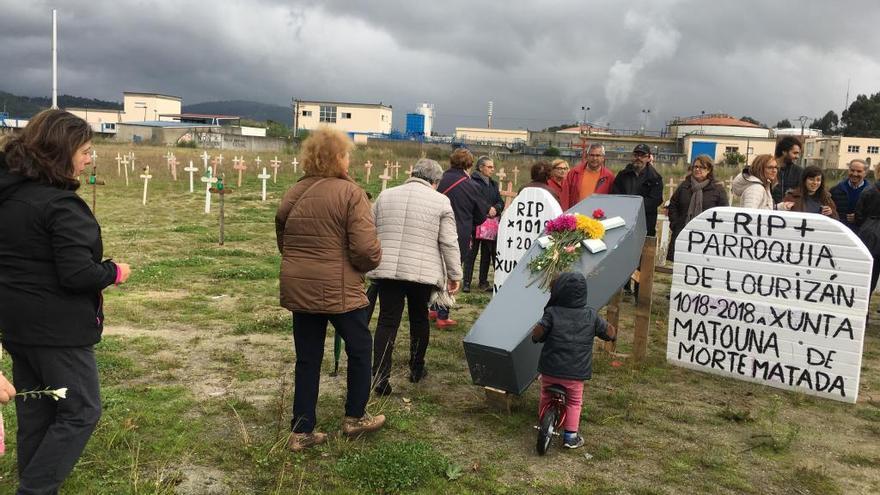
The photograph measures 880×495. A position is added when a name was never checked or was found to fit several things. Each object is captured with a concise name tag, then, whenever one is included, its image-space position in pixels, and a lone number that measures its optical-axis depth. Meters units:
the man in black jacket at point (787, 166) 7.91
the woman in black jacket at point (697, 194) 7.98
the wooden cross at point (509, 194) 11.94
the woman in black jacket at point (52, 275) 2.69
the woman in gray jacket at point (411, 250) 4.80
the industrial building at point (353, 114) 86.81
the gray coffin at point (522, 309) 4.65
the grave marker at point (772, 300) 5.45
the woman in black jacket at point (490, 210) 8.16
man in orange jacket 7.81
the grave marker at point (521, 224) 7.37
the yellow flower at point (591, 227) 5.68
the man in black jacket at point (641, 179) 7.79
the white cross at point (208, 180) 15.71
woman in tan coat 3.79
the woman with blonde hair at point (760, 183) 7.21
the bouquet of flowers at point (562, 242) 5.46
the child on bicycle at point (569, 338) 4.19
